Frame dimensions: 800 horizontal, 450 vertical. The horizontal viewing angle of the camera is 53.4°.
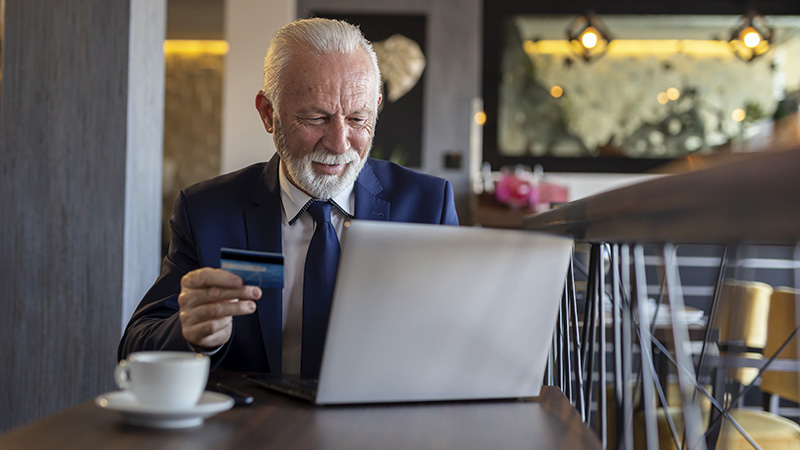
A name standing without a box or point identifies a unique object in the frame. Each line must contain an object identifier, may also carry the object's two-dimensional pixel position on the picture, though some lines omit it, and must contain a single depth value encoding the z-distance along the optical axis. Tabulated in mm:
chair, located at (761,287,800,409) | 2678
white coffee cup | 776
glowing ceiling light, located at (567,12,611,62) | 5027
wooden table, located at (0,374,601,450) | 753
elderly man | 1361
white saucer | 772
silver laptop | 829
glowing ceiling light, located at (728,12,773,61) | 5012
